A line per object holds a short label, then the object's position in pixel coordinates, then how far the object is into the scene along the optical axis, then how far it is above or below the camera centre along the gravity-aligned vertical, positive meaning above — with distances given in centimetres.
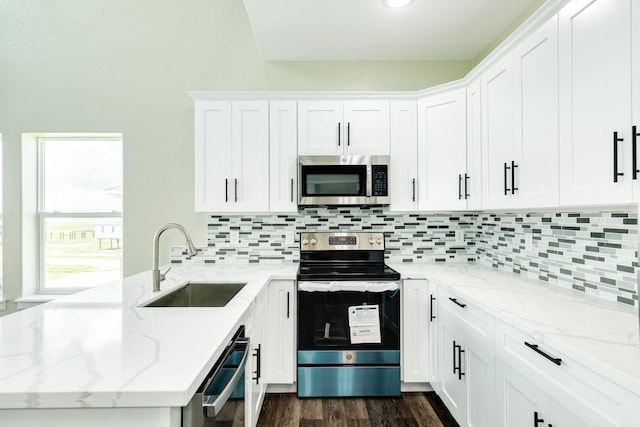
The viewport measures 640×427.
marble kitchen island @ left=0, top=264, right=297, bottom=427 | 78 -39
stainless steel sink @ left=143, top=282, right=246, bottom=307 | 208 -48
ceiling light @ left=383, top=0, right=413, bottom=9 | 206 +128
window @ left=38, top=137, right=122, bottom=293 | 298 +6
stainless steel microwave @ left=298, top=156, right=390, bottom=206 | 254 +25
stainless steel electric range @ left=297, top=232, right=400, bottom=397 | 230 -81
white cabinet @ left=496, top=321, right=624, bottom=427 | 93 -56
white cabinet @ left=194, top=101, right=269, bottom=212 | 259 +47
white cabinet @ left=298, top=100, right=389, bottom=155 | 259 +68
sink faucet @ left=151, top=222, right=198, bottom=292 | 175 -20
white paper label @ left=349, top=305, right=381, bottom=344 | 229 -74
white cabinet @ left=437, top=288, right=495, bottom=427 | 159 -78
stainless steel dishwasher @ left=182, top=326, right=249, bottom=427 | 84 -51
